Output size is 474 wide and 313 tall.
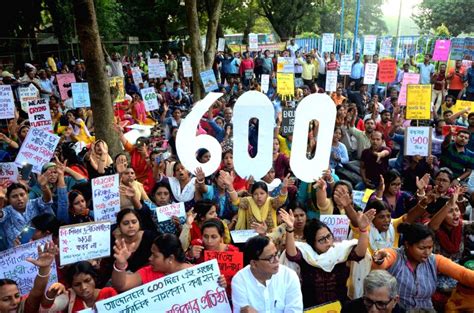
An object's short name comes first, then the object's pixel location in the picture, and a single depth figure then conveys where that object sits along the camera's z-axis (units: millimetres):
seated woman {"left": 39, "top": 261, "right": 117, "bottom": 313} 2924
